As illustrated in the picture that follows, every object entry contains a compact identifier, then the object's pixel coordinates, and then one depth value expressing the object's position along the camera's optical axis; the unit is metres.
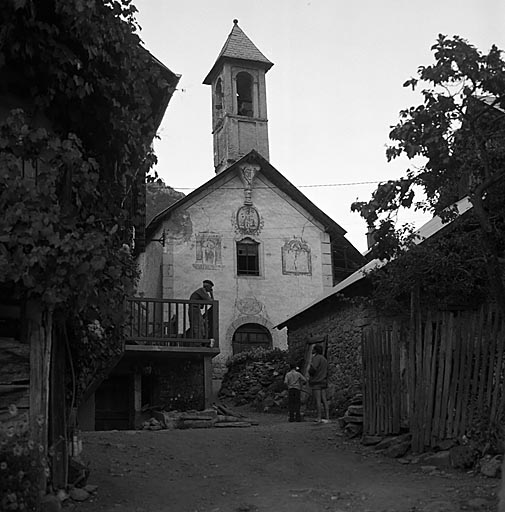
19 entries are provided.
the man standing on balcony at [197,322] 17.20
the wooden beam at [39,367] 6.88
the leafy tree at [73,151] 6.57
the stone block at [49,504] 6.70
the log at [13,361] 6.91
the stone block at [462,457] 8.96
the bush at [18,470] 6.08
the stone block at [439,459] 9.35
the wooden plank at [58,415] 7.45
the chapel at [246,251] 25.77
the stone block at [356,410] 12.26
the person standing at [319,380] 15.27
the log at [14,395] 6.84
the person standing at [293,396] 16.33
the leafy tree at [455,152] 9.40
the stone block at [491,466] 8.38
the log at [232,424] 15.23
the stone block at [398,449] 10.38
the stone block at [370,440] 11.27
